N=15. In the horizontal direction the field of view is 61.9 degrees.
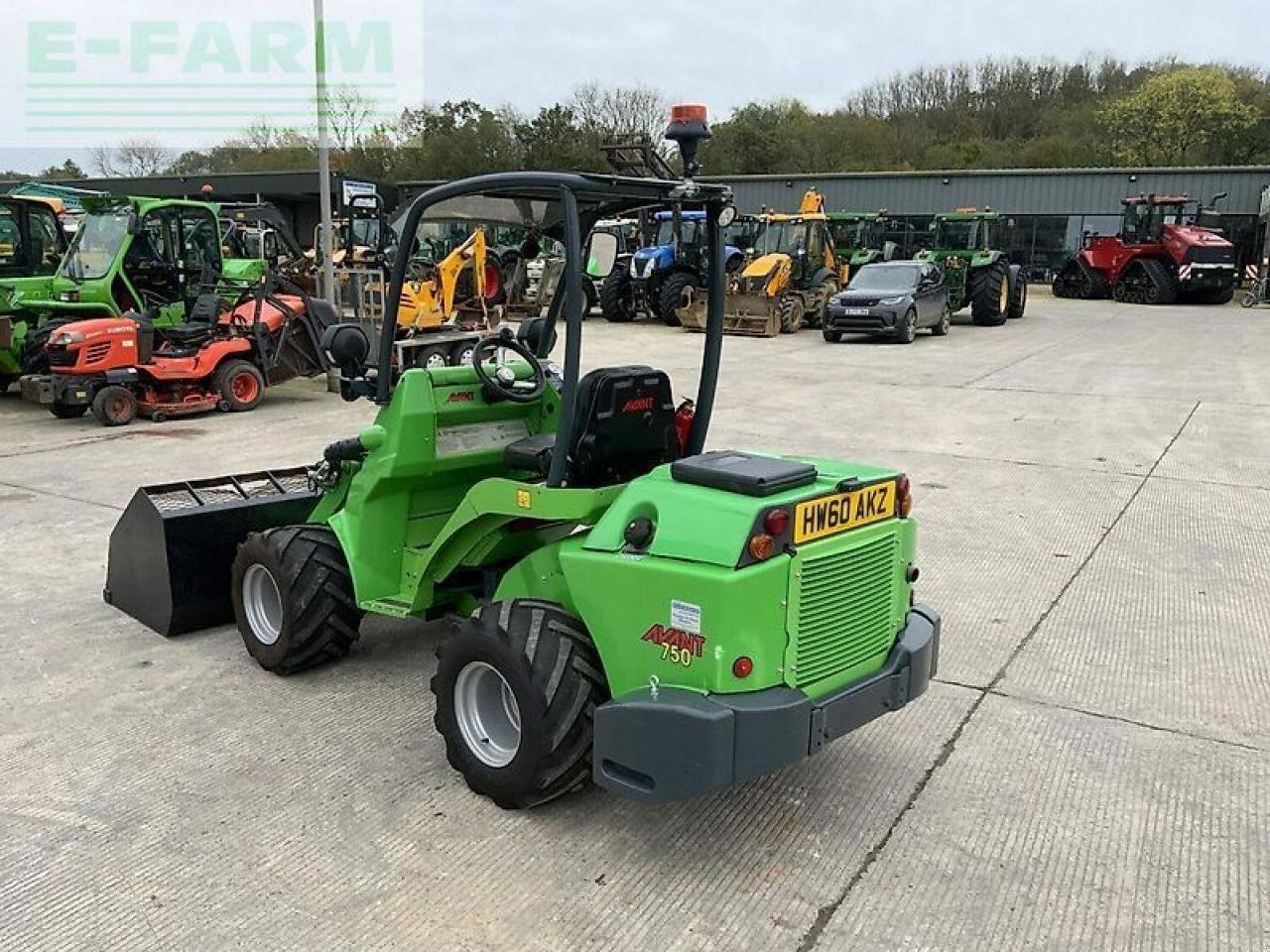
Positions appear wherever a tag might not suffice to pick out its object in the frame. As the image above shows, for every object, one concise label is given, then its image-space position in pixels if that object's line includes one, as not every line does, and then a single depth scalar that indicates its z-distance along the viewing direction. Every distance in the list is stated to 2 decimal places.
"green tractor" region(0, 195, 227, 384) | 11.10
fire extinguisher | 4.04
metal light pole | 13.77
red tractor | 27.16
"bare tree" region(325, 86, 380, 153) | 37.59
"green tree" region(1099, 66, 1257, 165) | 43.31
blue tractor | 21.53
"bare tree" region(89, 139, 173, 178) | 54.65
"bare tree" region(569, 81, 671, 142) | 49.66
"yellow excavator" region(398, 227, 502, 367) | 15.09
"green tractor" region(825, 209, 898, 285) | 24.39
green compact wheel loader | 2.96
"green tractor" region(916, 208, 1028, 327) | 21.84
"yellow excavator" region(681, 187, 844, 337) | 20.19
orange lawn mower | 10.15
